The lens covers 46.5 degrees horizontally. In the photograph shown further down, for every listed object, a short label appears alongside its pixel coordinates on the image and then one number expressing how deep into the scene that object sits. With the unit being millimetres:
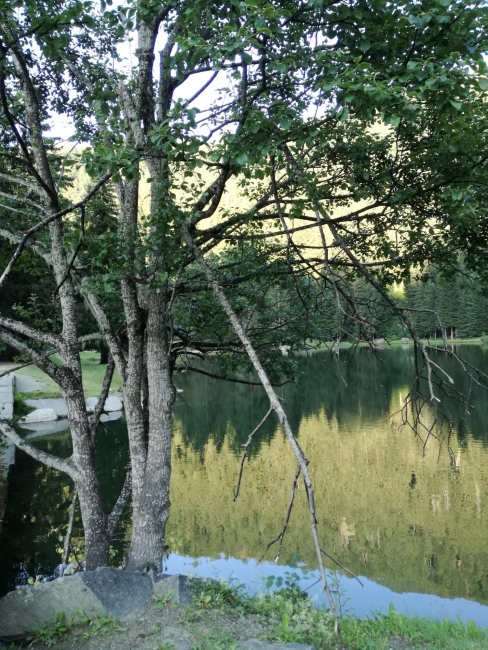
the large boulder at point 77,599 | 5621
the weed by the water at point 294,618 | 5082
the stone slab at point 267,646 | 4711
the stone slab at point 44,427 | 25609
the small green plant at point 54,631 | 5492
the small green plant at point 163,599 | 5566
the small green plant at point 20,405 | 27547
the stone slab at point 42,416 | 28453
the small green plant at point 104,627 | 5348
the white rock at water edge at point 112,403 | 30125
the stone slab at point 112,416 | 29422
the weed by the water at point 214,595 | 5551
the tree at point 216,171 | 4539
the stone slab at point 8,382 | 27769
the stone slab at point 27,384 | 30875
